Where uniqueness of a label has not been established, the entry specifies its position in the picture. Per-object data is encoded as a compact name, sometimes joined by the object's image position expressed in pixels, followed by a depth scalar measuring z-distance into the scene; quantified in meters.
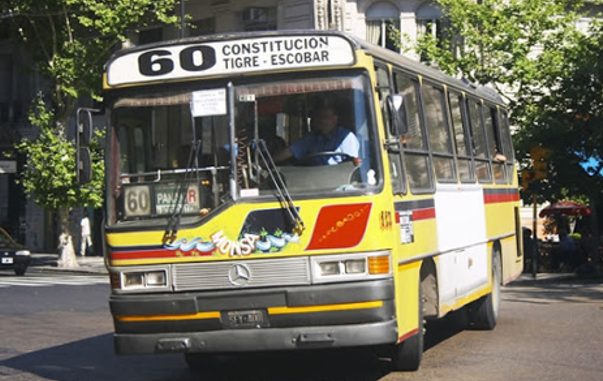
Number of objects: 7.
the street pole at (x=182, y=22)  31.93
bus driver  9.55
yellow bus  9.35
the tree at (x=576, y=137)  28.59
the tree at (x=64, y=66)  33.78
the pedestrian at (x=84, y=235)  42.47
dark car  32.97
